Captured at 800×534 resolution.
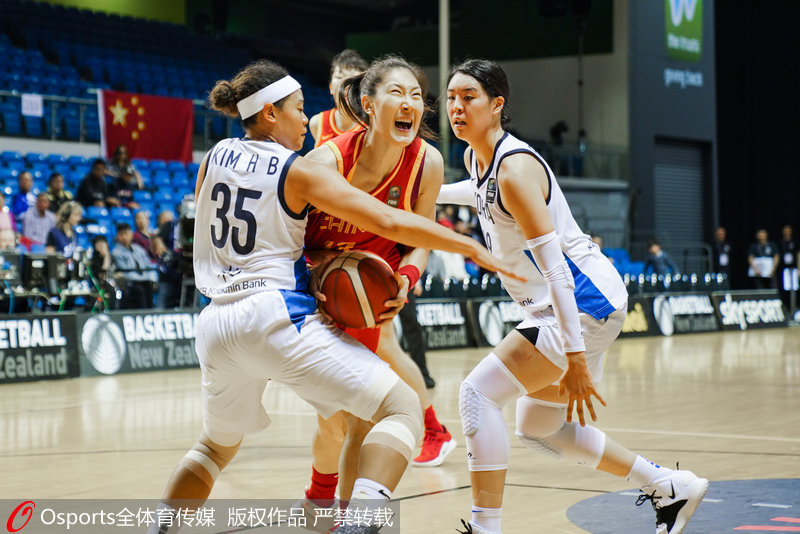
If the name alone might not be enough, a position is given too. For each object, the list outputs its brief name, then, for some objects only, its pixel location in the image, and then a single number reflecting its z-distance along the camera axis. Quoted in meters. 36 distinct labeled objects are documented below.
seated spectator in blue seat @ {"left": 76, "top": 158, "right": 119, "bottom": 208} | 13.88
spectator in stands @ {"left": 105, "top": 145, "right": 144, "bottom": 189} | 14.52
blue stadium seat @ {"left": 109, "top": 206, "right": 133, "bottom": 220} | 14.06
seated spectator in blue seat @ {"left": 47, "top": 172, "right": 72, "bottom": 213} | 12.95
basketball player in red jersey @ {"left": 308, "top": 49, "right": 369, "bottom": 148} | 5.94
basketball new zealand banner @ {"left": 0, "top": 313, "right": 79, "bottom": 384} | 10.05
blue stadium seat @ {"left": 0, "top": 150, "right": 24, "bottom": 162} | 14.66
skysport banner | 18.25
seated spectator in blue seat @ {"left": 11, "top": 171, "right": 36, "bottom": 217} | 12.82
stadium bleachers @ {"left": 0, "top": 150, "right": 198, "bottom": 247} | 13.78
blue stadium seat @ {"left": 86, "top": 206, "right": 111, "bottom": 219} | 13.76
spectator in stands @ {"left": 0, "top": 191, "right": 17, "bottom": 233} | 11.70
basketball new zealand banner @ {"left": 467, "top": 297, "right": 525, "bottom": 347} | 14.23
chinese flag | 15.26
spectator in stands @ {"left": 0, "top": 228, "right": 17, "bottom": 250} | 11.58
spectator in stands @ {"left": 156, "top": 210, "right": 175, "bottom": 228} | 13.19
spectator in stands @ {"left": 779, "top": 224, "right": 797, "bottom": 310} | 23.20
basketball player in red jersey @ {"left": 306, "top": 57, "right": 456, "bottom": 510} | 3.93
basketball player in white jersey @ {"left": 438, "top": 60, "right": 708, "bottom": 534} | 3.75
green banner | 25.38
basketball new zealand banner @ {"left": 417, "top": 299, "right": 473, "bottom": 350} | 13.66
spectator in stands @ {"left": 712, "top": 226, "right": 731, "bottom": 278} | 23.98
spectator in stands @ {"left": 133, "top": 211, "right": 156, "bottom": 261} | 13.34
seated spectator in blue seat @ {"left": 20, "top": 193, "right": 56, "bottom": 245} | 12.49
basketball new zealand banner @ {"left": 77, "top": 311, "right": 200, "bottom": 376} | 10.67
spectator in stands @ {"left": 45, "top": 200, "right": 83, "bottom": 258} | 12.11
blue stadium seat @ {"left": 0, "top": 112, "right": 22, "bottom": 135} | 15.49
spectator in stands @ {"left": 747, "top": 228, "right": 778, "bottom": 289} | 22.66
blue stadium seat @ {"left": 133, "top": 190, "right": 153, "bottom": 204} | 14.95
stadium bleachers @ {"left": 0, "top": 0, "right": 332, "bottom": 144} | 16.12
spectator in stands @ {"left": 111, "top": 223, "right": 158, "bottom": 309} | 12.53
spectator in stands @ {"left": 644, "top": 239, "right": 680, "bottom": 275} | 19.47
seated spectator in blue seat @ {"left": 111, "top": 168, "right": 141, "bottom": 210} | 14.52
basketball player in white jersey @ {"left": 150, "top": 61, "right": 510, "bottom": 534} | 3.25
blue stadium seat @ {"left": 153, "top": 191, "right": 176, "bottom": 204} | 15.39
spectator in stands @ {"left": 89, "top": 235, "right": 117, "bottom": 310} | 12.04
